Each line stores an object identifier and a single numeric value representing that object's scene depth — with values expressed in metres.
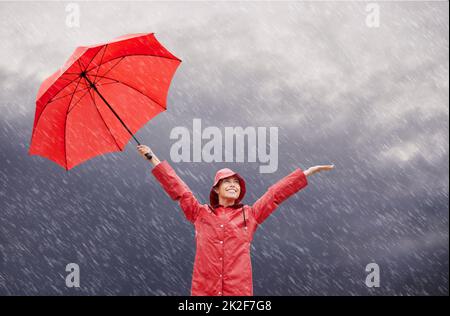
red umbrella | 6.78
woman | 6.27
